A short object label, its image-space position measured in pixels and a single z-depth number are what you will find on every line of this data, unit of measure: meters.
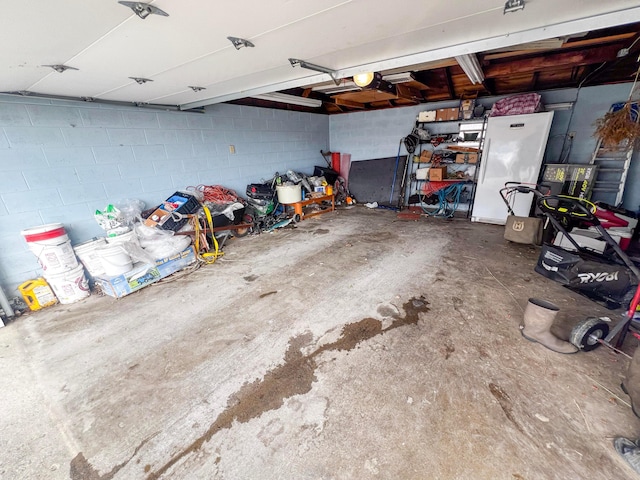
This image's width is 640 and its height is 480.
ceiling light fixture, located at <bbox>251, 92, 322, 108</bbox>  4.10
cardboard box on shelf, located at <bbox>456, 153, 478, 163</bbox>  4.63
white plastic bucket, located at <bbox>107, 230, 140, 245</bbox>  2.81
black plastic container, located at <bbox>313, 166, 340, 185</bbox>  5.93
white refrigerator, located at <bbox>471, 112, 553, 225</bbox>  3.78
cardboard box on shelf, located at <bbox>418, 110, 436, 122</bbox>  4.84
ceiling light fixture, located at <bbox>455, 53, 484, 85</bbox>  2.47
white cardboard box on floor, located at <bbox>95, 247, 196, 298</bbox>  2.71
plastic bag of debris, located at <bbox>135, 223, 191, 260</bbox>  3.03
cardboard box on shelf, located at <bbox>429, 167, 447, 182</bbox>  4.92
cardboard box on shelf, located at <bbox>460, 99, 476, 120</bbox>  4.43
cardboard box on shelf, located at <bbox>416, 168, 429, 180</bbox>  5.09
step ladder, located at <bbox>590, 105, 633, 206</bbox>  3.55
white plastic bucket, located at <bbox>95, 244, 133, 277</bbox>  2.67
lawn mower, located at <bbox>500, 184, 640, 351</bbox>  1.72
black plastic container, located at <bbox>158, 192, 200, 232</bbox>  3.21
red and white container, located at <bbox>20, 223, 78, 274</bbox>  2.47
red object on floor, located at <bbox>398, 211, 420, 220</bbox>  4.93
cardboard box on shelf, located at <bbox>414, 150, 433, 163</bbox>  5.21
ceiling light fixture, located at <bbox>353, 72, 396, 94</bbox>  2.90
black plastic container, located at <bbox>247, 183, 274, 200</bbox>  4.67
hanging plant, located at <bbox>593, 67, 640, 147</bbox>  3.03
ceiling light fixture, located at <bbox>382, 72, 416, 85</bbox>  3.35
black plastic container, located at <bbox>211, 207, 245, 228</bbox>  3.79
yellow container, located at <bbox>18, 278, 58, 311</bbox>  2.54
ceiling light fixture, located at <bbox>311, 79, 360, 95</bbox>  3.96
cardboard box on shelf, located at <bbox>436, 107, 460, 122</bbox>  4.60
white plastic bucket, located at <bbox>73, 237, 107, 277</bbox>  2.77
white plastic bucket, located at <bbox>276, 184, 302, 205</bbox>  4.71
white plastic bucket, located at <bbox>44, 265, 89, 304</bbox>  2.61
